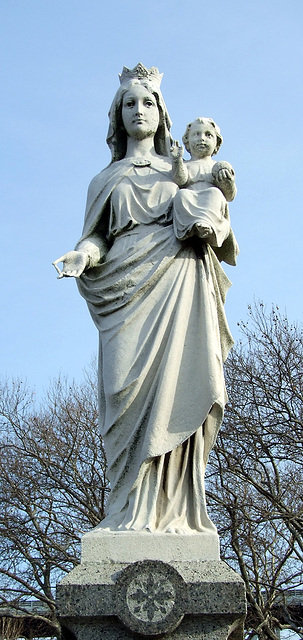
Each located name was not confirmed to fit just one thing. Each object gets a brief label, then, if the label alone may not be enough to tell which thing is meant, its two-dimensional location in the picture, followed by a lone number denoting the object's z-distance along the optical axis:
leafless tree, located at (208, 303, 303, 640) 17.92
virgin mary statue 5.61
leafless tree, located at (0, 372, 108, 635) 20.41
